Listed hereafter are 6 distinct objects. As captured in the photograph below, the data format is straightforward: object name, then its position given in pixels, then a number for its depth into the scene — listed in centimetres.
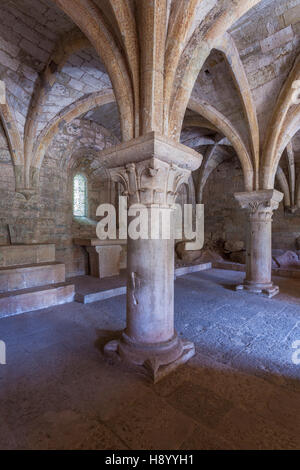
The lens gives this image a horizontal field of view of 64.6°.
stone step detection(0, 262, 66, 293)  429
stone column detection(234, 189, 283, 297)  560
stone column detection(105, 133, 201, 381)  241
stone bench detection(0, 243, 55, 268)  474
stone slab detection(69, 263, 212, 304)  471
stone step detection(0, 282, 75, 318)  388
